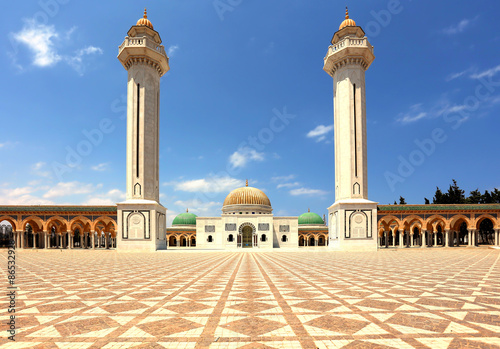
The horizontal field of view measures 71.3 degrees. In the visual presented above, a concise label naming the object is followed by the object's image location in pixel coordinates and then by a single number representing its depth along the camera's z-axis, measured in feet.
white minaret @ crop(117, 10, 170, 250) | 109.40
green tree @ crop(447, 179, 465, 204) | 175.19
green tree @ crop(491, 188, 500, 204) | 169.27
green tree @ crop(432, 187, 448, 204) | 180.73
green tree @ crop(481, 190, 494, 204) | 172.35
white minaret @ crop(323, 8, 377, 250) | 109.50
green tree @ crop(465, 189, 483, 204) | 176.82
